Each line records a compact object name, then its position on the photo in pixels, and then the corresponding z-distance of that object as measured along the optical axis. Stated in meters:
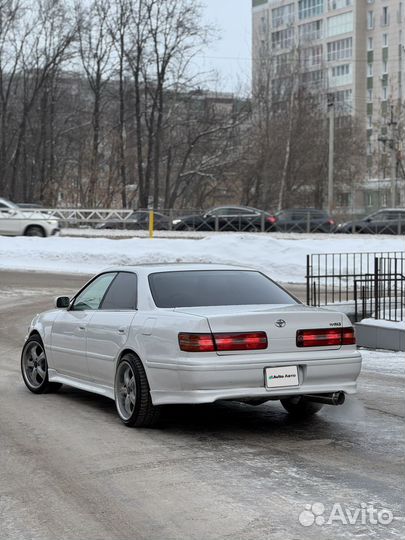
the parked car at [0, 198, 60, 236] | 40.44
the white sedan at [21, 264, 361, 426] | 8.03
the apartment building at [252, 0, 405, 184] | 103.06
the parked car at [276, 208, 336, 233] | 49.28
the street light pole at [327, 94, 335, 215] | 58.00
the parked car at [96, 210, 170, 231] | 47.41
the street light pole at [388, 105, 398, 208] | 64.21
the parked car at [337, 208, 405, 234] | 47.69
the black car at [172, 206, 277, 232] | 48.34
